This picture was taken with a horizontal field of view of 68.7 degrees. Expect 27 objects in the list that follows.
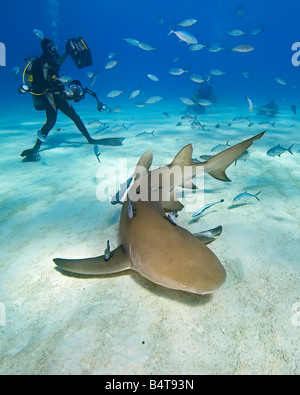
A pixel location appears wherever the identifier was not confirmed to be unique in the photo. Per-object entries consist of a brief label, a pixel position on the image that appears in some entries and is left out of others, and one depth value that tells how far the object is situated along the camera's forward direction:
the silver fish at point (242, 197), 3.35
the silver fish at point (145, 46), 9.86
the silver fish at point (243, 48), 9.05
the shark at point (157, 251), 1.66
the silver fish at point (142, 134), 8.39
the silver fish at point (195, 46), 9.94
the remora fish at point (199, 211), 3.05
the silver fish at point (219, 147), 6.04
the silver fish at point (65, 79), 7.19
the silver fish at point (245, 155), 4.81
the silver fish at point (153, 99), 9.78
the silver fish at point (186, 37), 8.41
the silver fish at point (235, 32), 10.10
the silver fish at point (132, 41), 9.68
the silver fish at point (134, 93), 9.96
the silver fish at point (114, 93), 10.05
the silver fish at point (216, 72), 10.56
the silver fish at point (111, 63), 9.98
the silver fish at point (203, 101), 9.79
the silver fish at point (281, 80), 11.01
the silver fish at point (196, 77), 9.60
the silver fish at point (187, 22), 9.63
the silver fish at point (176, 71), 10.23
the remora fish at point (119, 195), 2.97
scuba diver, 6.50
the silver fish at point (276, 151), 4.81
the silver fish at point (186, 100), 9.43
